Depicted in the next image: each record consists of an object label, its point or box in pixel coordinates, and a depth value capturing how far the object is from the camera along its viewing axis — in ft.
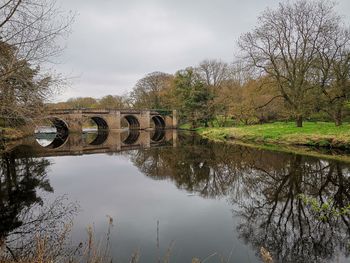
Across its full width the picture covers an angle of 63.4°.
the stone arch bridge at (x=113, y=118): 154.78
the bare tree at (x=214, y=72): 165.48
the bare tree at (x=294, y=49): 75.20
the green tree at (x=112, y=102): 255.50
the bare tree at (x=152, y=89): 216.33
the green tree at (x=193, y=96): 144.66
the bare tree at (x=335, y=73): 69.17
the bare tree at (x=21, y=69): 20.12
